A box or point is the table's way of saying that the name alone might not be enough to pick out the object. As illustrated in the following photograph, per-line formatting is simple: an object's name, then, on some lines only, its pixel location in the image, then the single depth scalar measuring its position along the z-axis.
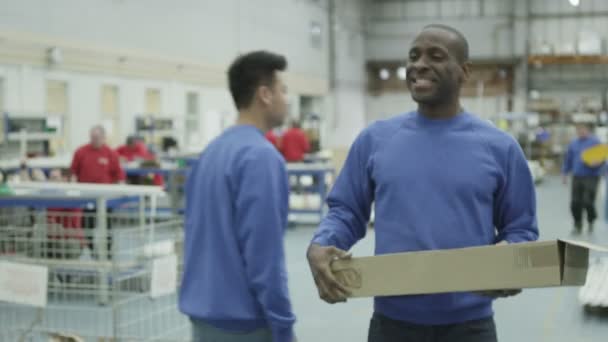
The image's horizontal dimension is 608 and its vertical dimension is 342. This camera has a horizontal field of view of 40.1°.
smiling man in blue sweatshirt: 2.29
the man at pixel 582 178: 12.86
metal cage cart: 4.55
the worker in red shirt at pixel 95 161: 10.83
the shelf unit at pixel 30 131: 11.48
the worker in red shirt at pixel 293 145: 16.42
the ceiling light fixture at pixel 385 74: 34.03
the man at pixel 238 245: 2.61
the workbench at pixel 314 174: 14.02
